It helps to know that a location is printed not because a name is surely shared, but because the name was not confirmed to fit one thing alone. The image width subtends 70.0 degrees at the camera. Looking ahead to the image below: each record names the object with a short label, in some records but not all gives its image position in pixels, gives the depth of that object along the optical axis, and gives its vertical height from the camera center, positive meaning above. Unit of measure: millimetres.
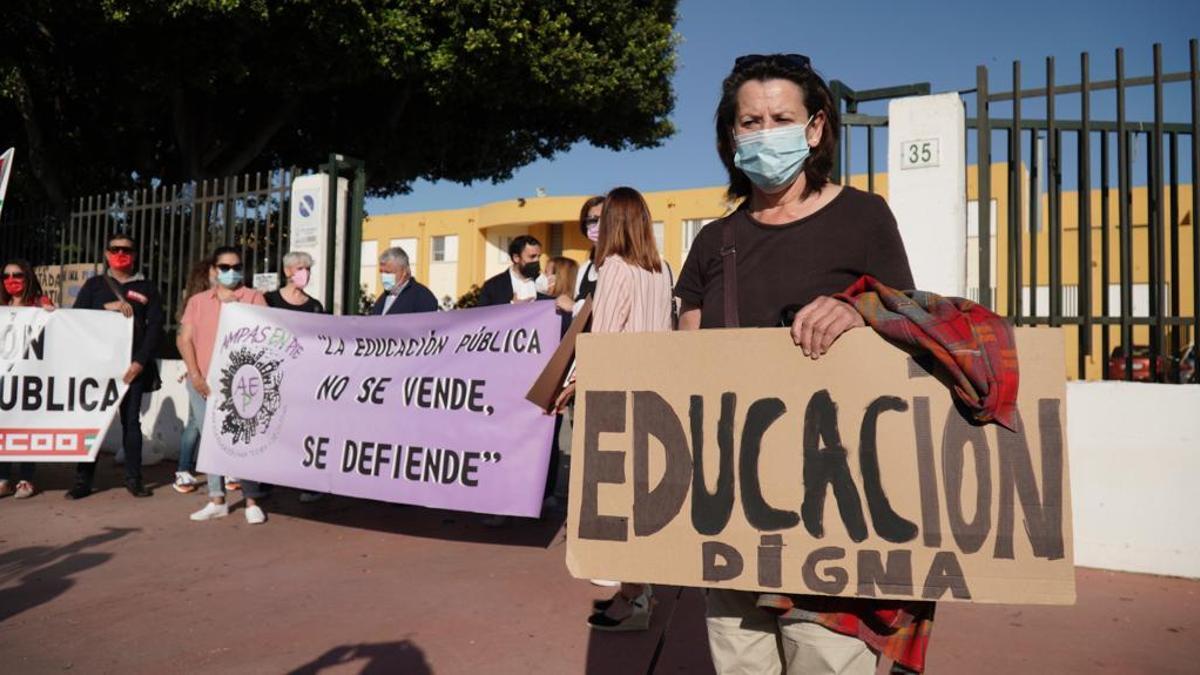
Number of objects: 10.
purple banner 4973 -301
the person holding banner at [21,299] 6957 +466
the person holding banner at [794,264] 1721 +221
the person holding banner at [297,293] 6621 +504
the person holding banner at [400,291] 6707 +549
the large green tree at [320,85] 12953 +4722
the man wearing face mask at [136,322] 6942 +280
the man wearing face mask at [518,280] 6820 +658
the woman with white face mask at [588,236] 5066 +761
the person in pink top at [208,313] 6613 +340
